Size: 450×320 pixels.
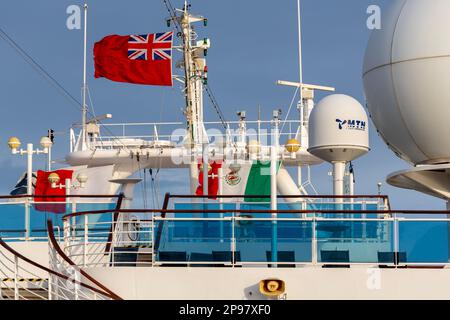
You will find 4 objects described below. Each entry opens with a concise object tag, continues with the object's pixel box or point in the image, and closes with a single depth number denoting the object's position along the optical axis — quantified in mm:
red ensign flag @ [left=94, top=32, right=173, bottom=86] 32344
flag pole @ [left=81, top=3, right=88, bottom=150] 35141
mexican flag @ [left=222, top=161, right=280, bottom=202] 31672
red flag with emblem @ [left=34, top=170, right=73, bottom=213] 30978
